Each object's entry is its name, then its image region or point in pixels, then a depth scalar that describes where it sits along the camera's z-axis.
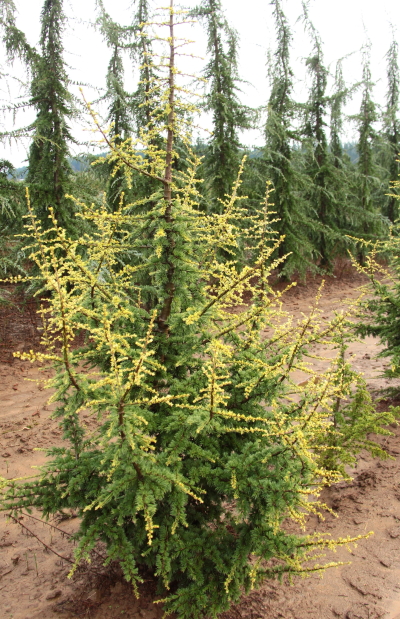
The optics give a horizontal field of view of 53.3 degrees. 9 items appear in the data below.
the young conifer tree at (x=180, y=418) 2.52
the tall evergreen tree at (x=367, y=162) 16.39
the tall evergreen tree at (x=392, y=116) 18.00
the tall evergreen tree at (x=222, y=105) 11.71
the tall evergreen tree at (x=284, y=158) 13.52
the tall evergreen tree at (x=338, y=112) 15.84
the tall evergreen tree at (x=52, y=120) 9.07
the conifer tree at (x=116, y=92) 10.26
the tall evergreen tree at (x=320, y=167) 15.43
